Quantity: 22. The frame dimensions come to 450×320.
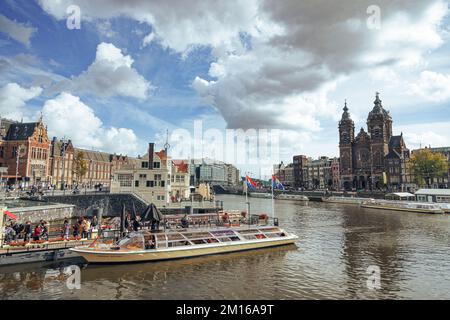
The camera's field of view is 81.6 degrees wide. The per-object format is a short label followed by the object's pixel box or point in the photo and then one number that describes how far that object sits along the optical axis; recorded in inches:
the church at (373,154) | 4931.1
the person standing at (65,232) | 974.4
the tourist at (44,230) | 952.9
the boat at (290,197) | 4380.4
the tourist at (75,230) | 1043.9
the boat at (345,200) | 3553.2
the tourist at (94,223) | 1211.2
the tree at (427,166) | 4013.3
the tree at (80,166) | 3528.5
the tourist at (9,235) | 920.3
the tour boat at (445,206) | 2487.7
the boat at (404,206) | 2479.7
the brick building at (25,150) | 2923.2
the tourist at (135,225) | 1115.8
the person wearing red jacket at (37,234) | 933.8
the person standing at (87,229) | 1019.1
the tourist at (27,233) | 935.0
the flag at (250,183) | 1379.4
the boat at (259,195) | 5546.3
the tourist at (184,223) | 1145.9
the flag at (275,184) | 1469.0
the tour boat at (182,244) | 871.1
